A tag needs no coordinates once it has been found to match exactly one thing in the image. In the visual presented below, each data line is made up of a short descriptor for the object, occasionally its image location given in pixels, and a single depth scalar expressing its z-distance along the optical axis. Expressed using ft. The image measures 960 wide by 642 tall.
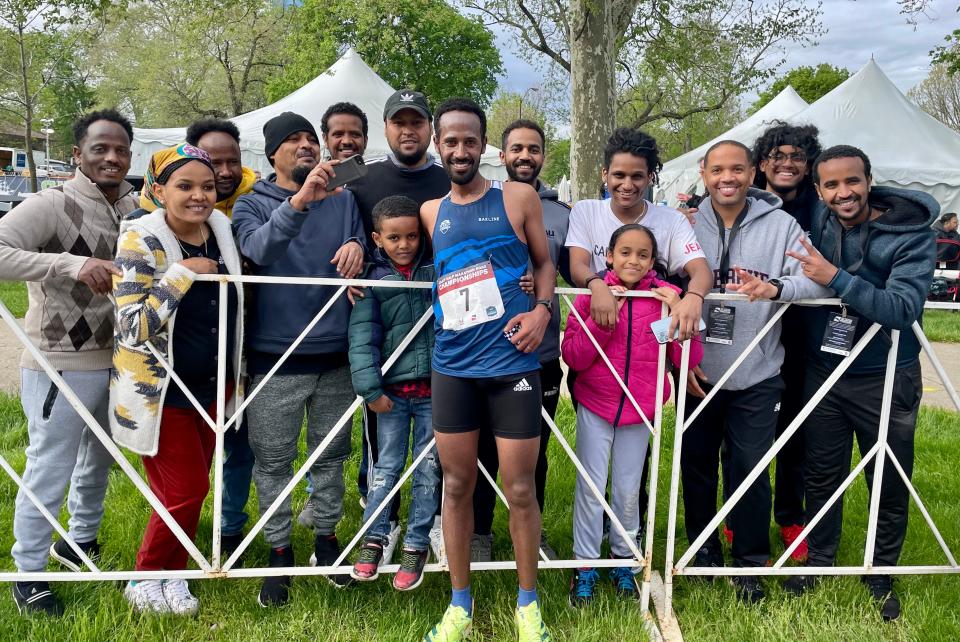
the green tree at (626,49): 32.78
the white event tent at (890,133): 44.62
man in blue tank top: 8.18
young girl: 9.45
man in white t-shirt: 9.78
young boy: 8.99
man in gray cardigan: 9.09
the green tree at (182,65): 83.56
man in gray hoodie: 9.92
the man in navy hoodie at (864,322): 9.00
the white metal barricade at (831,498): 9.23
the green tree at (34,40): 42.80
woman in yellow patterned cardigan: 8.25
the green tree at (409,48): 78.23
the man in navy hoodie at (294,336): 9.41
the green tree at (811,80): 128.57
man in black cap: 10.28
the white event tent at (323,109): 45.16
